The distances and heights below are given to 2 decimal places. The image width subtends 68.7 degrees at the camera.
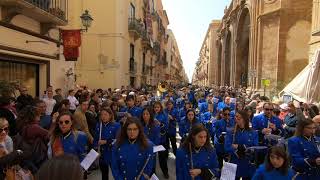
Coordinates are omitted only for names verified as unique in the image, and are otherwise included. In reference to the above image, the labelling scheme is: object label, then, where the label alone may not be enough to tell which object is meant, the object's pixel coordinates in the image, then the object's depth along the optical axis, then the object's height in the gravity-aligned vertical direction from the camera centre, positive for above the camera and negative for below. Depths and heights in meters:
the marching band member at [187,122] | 5.44 -0.89
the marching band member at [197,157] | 2.89 -0.90
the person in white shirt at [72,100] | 7.50 -0.55
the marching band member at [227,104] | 7.71 -0.64
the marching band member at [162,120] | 5.52 -0.87
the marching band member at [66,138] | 3.18 -0.76
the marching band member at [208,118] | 6.20 -0.95
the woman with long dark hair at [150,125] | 4.70 -0.83
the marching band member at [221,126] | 4.76 -0.90
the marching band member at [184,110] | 6.27 -0.73
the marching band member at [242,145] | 3.80 -0.98
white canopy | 6.26 +0.00
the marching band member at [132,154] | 2.92 -0.89
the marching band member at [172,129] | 6.04 -1.16
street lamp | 8.71 +2.39
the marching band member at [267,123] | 4.81 -0.80
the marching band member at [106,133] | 4.10 -0.88
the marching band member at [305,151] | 3.38 -0.97
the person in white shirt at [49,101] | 6.55 -0.52
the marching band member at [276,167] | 2.71 -0.96
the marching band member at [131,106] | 6.27 -0.63
